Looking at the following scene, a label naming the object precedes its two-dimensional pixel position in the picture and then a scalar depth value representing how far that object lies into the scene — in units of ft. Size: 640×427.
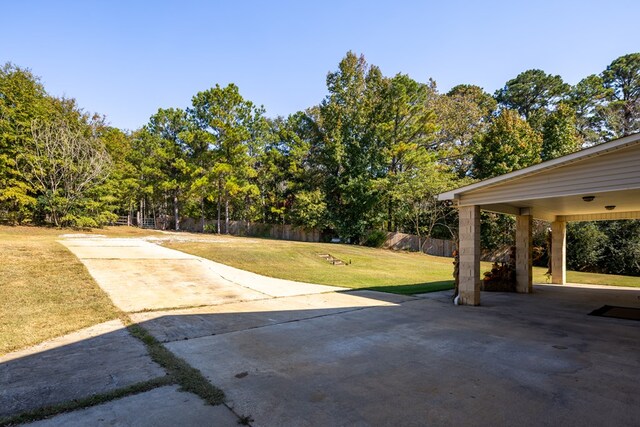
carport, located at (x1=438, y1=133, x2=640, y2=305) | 17.53
